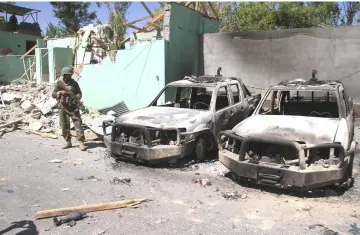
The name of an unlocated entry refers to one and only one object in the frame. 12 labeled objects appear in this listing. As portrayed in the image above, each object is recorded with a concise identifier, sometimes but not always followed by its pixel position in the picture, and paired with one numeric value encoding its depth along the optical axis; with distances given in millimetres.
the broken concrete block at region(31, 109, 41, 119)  10351
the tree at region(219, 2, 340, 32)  19406
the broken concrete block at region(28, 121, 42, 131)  9500
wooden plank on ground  4059
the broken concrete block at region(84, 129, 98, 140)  8289
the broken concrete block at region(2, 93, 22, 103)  12103
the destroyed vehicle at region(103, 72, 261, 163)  5797
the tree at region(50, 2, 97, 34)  31969
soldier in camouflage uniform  7270
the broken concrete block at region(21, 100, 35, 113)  10750
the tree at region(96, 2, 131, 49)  15212
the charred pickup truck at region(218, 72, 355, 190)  4359
